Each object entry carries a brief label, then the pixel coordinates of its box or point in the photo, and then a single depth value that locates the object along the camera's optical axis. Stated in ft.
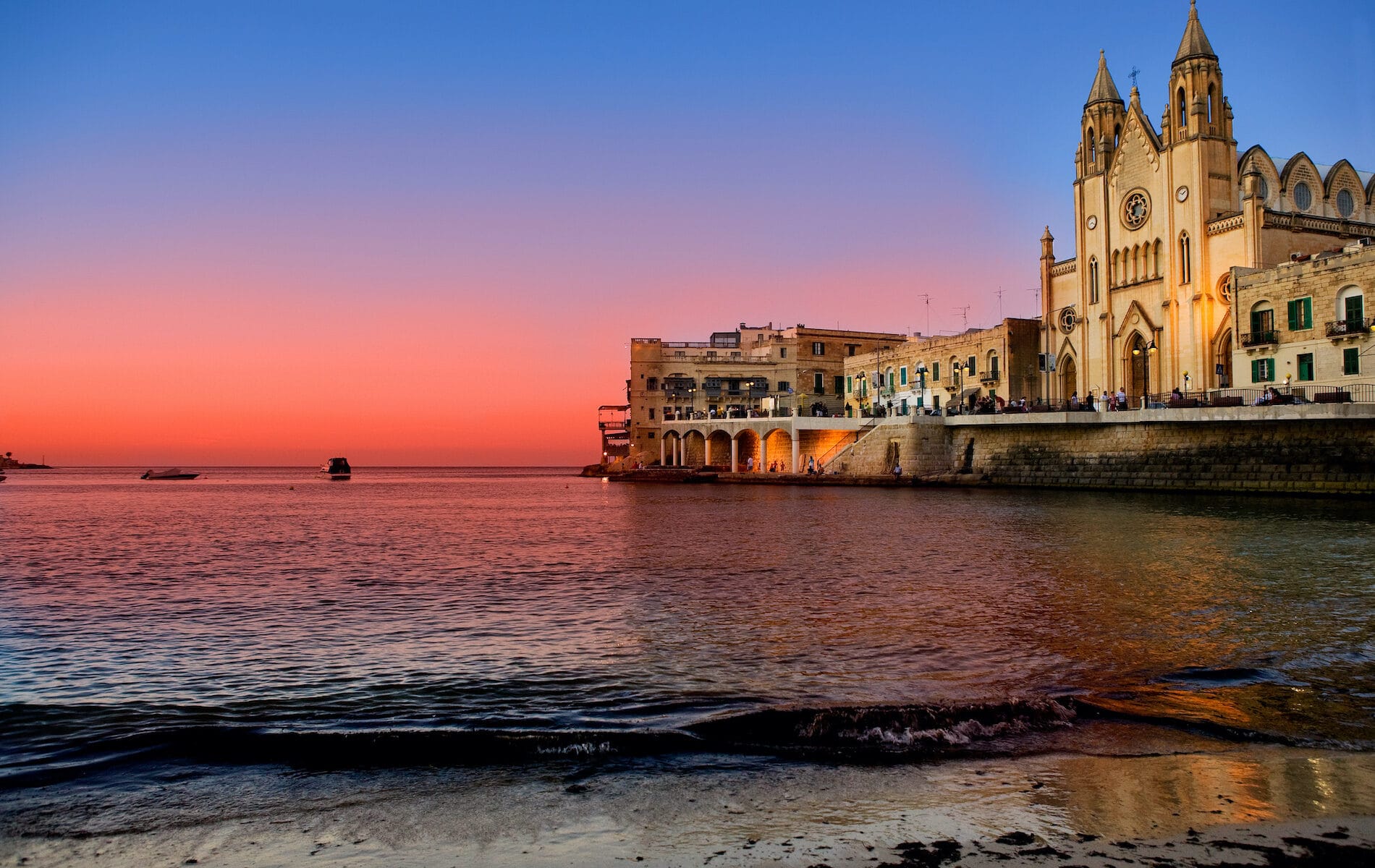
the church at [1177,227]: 142.72
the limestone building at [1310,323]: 109.91
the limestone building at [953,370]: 187.93
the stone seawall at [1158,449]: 101.30
